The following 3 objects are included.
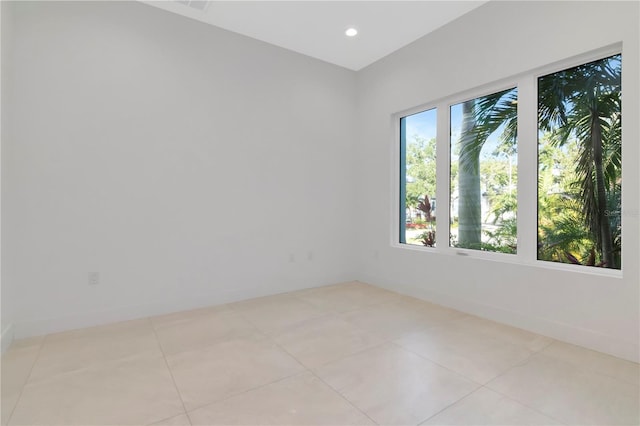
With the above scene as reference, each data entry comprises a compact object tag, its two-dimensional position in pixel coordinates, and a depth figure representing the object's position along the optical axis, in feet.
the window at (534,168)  8.18
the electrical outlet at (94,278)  9.67
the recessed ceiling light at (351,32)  11.78
